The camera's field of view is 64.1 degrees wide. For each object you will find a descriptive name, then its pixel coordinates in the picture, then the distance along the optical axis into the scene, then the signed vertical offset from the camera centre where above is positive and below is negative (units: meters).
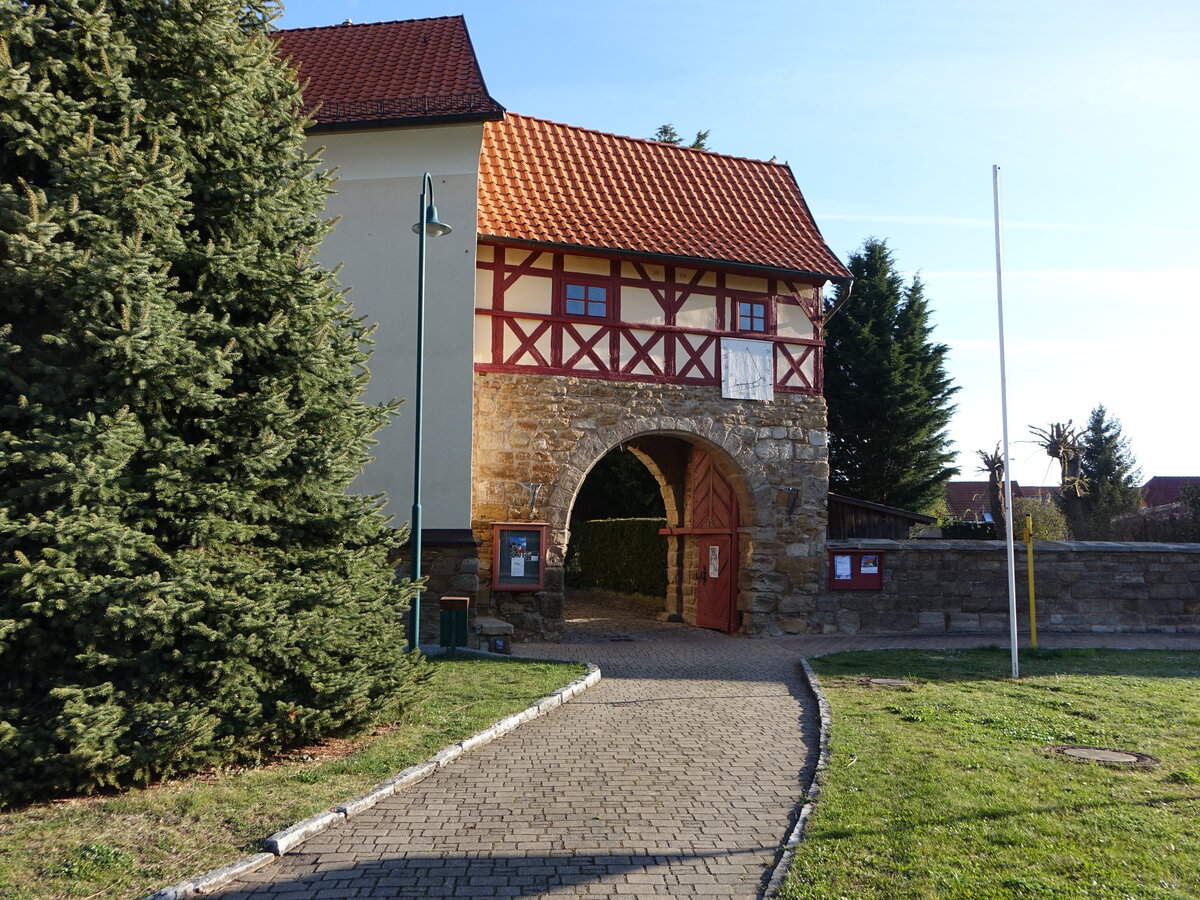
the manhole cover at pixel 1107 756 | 6.99 -1.64
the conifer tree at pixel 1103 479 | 36.81 +2.52
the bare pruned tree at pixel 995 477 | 29.77 +1.94
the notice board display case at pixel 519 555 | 14.79 -0.33
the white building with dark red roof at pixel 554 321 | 14.52 +3.49
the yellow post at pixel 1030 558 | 12.77 -0.30
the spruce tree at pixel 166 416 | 5.87 +0.79
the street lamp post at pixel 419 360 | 10.80 +2.01
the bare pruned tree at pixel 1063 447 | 34.91 +3.26
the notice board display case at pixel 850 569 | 16.75 -0.59
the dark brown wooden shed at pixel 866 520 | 18.19 +0.30
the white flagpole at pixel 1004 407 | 11.46 +1.56
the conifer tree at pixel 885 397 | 27.84 +4.04
